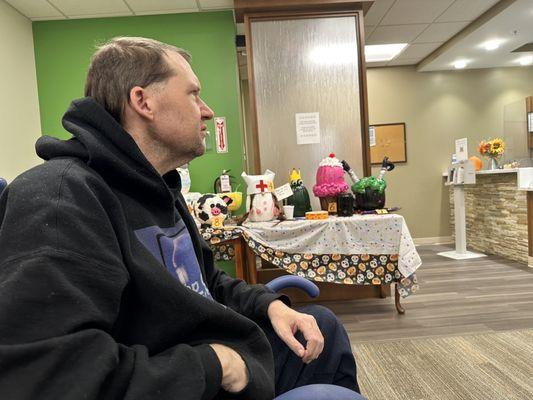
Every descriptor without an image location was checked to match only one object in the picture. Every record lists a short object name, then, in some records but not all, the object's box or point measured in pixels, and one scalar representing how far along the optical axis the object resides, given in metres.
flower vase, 4.78
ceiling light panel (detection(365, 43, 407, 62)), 4.70
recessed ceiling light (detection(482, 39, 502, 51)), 4.39
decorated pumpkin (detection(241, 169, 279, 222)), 2.63
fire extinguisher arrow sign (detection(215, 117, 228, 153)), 3.38
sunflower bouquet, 4.69
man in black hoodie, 0.49
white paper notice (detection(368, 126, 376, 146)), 5.47
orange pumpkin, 4.92
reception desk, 3.90
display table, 2.43
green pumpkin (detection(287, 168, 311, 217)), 2.83
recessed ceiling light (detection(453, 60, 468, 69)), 5.10
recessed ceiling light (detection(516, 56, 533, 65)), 5.14
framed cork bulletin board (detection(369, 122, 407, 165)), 5.54
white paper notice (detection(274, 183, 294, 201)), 2.67
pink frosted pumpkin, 2.71
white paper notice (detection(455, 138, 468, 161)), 4.39
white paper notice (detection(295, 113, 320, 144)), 3.11
